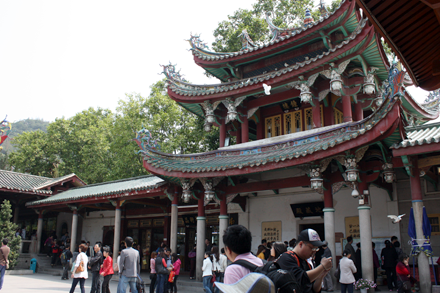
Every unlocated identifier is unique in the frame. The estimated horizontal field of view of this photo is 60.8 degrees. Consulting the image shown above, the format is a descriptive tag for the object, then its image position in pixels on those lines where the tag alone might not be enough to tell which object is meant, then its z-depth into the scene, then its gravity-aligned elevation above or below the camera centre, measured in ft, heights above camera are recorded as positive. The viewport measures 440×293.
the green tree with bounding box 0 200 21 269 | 57.31 -1.37
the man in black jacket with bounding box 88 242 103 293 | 29.71 -3.08
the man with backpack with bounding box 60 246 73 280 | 55.01 -4.49
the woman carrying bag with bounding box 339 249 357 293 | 27.02 -2.98
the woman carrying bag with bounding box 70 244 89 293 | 29.22 -3.34
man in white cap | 9.54 -0.92
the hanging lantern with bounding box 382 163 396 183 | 31.09 +4.57
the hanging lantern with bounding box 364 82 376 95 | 39.52 +14.59
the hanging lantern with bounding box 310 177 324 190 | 33.35 +3.88
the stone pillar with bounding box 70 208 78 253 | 60.95 -1.70
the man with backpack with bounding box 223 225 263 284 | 9.62 -0.44
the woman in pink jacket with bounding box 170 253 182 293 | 35.14 -3.65
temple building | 31.17 +7.15
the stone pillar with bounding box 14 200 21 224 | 68.47 +2.51
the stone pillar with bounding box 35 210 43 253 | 66.10 -0.69
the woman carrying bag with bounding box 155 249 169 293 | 31.98 -3.84
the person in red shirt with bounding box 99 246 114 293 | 29.96 -3.17
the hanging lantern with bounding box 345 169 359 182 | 31.27 +4.32
